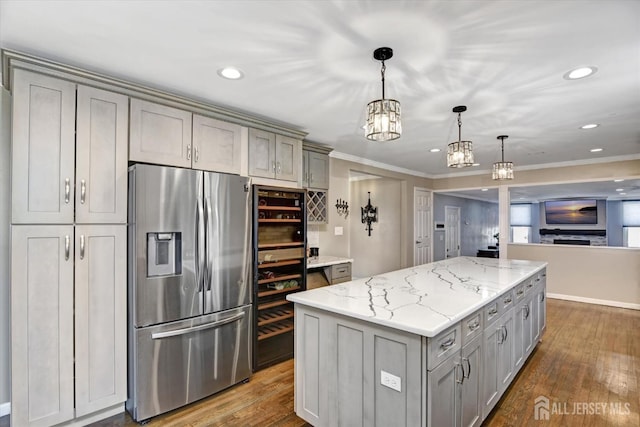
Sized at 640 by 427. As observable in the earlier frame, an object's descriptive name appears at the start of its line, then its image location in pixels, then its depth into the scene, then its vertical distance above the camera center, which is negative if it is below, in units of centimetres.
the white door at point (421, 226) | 652 -20
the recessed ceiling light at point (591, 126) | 337 +101
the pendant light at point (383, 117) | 188 +61
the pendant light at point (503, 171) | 353 +53
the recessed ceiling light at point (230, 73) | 219 +104
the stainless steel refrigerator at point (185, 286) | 223 -55
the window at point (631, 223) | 1003 -19
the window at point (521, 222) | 1198 -21
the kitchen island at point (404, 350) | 155 -78
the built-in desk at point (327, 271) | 375 -69
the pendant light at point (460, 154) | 278 +56
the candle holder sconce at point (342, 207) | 488 +15
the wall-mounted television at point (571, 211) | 998 +20
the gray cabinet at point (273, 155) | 311 +65
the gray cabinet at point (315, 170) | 402 +63
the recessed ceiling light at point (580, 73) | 216 +103
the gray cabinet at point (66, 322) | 192 -70
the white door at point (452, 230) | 793 -36
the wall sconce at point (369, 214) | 696 +6
